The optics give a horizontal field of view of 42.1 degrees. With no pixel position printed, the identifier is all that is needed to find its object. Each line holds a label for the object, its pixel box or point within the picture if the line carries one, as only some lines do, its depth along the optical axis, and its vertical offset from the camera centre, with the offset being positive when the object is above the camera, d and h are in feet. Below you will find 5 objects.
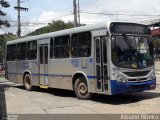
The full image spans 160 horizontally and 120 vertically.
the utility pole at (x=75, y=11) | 63.27 +15.67
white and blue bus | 24.57 +0.05
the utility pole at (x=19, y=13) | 88.41 +20.37
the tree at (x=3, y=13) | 41.32 +9.86
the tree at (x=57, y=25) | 113.11 +19.19
